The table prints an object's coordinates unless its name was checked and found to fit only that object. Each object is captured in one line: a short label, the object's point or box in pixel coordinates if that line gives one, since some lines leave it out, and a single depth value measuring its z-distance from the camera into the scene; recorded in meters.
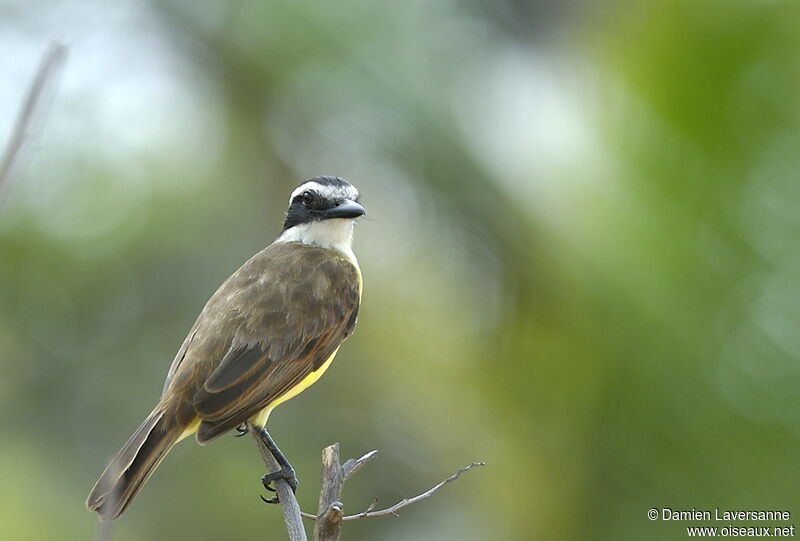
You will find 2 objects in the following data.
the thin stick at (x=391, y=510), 6.40
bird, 7.75
